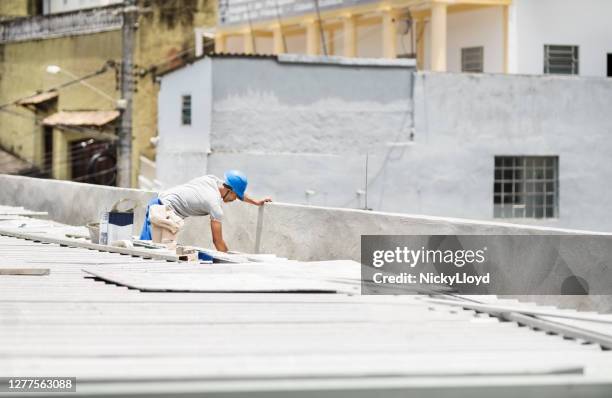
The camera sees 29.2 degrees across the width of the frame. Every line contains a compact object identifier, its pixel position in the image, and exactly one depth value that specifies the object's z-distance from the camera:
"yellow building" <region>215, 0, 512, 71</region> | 29.97
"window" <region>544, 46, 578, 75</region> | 31.03
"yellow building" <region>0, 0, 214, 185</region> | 38.81
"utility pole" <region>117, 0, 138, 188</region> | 31.81
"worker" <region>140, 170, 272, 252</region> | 13.11
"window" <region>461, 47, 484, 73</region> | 30.83
